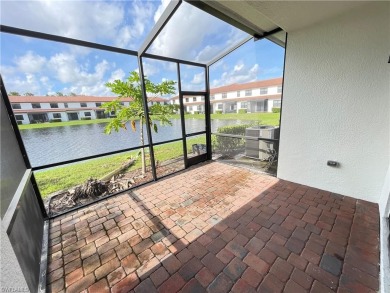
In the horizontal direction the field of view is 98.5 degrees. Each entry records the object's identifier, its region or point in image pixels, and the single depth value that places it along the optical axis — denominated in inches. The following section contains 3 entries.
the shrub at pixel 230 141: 169.3
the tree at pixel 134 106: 147.6
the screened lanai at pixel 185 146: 65.2
